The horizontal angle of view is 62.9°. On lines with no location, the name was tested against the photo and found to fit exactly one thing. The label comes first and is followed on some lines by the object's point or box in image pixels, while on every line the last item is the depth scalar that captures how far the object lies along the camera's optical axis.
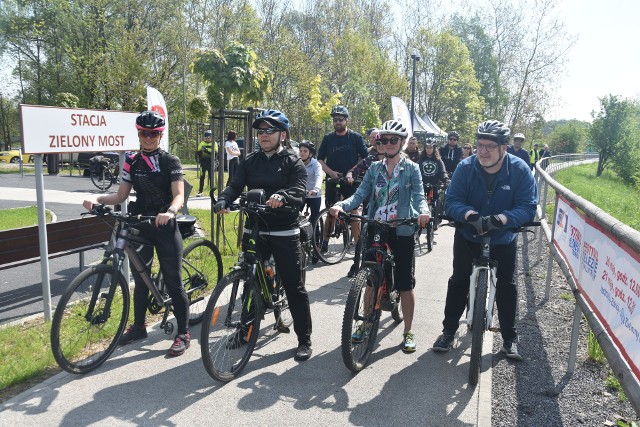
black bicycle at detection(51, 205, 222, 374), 3.96
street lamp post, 22.27
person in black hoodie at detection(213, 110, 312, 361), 4.27
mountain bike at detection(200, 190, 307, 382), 3.88
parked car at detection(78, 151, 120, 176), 22.81
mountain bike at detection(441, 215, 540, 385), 4.07
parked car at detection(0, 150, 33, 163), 32.78
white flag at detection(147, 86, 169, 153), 7.06
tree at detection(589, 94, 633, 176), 37.78
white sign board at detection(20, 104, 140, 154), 4.66
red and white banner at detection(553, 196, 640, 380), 2.80
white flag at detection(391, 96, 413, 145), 14.44
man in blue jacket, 4.30
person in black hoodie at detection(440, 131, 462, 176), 12.27
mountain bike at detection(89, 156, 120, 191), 18.45
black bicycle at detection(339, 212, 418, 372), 4.12
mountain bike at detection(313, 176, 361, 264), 8.02
